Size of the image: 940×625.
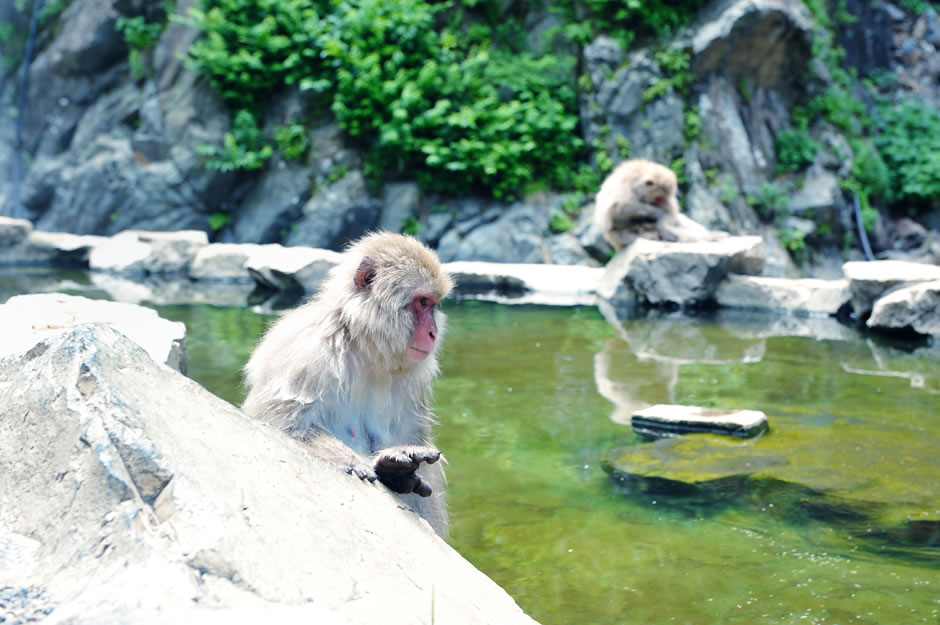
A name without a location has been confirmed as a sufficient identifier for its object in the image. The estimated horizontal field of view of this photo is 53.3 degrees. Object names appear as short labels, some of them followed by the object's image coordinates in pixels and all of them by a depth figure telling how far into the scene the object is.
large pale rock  1.73
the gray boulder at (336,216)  14.16
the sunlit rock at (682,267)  10.12
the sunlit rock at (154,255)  13.00
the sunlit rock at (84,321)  4.25
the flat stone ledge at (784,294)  9.68
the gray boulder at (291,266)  10.99
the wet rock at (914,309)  8.36
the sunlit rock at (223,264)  12.47
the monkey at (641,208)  10.48
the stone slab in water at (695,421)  5.48
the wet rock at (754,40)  13.40
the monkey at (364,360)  2.85
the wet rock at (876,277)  8.63
